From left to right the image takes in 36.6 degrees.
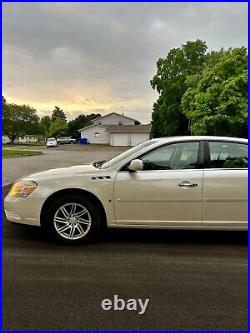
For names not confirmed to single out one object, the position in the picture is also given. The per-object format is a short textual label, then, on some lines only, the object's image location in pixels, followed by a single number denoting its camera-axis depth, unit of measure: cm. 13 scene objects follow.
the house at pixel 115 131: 6138
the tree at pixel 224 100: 2717
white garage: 6109
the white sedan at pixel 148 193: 516
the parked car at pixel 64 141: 6956
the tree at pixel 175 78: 5578
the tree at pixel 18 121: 7844
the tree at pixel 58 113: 14225
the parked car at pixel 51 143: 5672
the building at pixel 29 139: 9100
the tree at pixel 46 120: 13088
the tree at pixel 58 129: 10250
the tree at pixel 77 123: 9575
